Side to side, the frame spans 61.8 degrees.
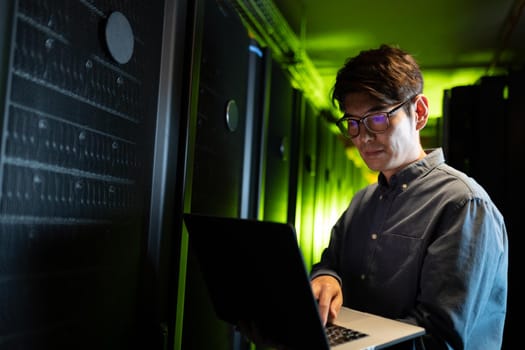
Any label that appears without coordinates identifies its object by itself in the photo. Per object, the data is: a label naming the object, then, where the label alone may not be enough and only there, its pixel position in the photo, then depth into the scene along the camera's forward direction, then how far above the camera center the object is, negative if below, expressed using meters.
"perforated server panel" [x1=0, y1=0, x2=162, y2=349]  0.63 +0.03
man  0.85 -0.06
